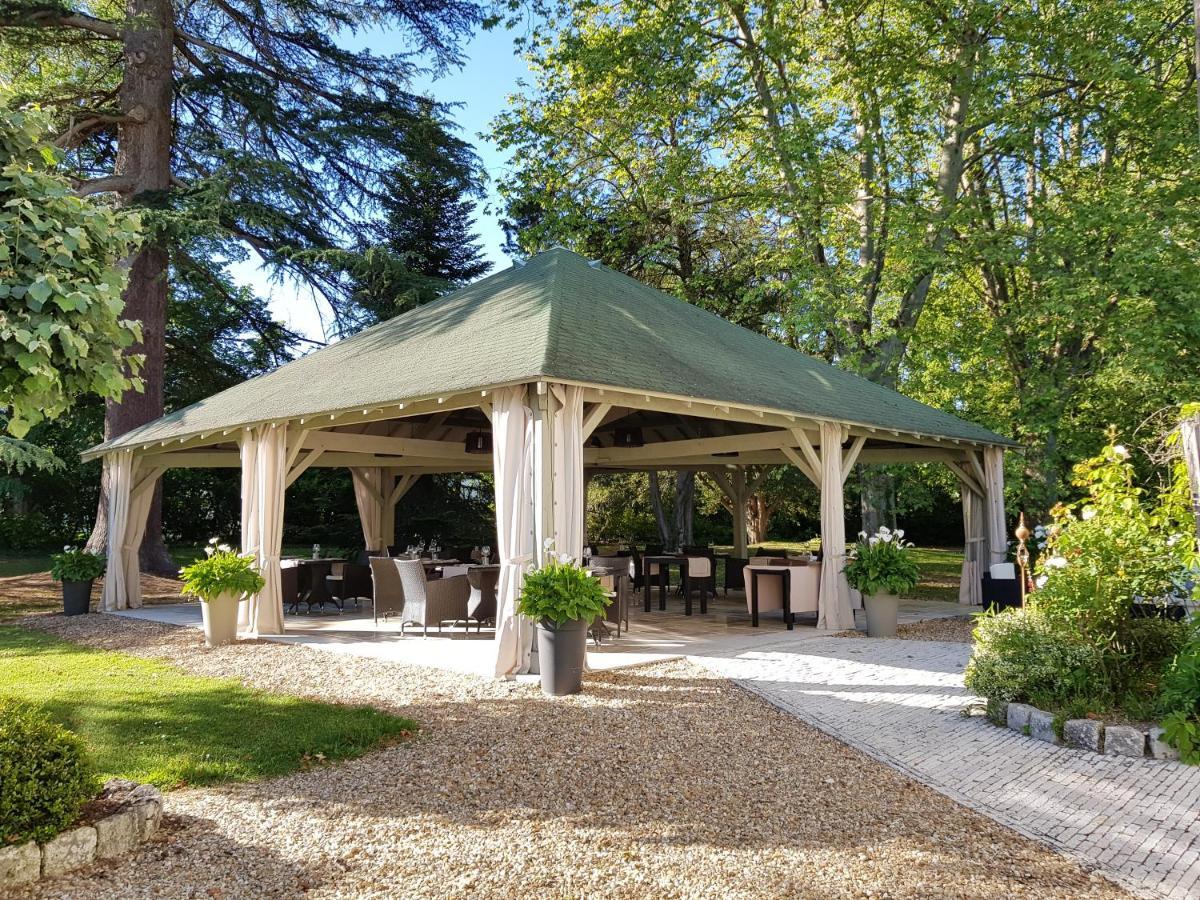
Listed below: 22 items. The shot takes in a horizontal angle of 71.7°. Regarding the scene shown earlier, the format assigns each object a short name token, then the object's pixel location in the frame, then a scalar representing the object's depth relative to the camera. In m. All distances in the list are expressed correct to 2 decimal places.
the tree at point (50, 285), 2.67
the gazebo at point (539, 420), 7.06
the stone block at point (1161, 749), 4.62
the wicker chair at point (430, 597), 8.87
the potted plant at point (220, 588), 8.62
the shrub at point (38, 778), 3.03
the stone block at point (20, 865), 2.96
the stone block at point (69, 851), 3.08
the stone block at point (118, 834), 3.25
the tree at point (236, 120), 14.94
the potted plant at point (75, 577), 11.77
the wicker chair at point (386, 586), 9.98
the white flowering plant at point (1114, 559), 5.23
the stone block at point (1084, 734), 4.83
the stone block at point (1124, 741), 4.69
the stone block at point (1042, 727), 5.05
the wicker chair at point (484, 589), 8.88
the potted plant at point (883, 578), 9.09
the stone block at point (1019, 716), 5.24
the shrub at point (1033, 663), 5.31
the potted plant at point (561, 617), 6.21
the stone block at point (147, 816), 3.42
